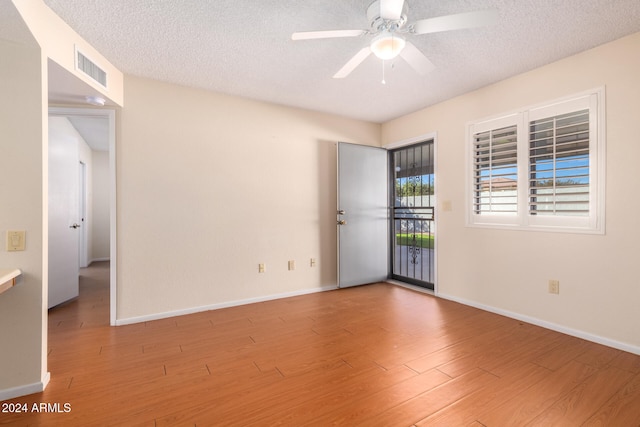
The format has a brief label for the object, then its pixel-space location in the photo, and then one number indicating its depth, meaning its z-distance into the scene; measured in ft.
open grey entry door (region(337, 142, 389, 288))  13.53
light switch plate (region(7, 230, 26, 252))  5.85
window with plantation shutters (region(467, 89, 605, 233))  8.16
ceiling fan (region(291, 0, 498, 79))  5.35
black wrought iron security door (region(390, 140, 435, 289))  13.57
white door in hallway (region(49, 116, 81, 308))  10.86
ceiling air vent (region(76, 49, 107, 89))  7.42
